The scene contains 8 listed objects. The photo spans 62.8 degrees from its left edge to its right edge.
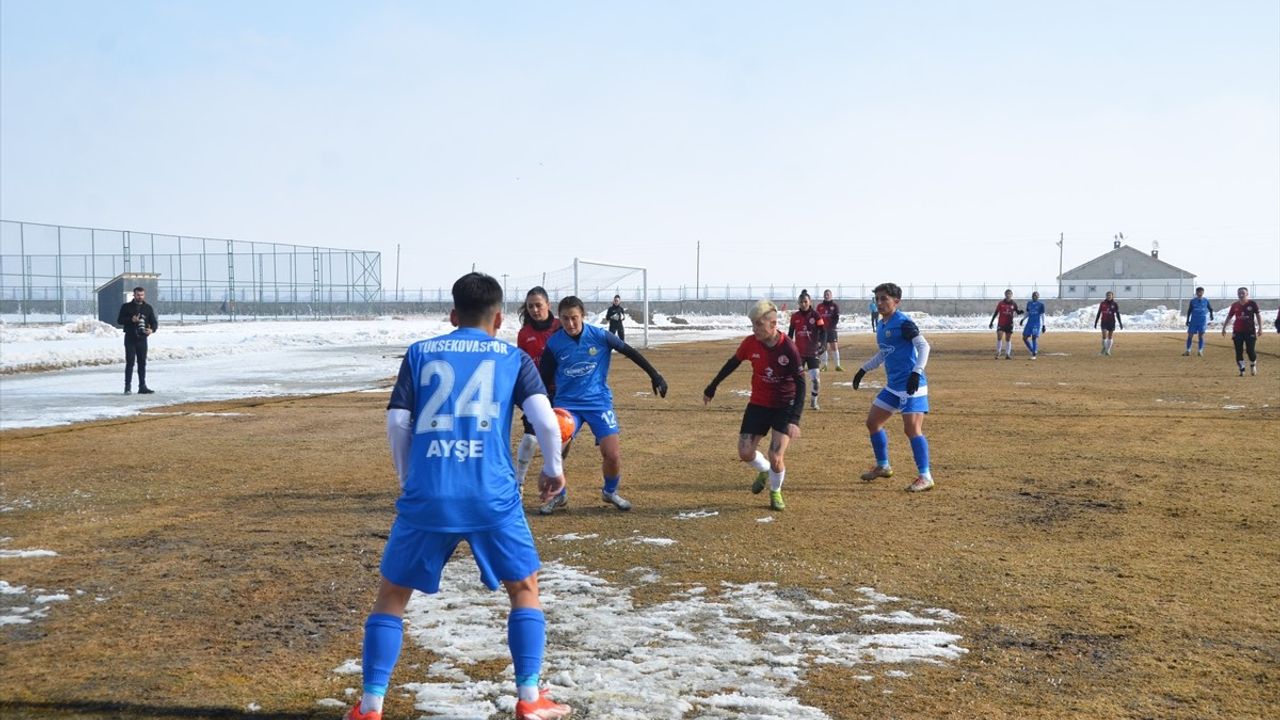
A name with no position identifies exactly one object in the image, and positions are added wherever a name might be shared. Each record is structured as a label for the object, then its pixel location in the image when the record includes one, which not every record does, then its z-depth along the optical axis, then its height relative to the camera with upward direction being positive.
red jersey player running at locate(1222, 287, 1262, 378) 21.80 -0.34
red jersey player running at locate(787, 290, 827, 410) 17.98 -0.42
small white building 90.00 +2.89
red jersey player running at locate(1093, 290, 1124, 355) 30.12 -0.30
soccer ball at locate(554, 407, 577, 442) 5.45 -0.65
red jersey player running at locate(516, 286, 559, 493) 9.09 -0.24
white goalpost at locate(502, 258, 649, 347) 36.81 +0.82
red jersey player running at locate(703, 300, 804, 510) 8.70 -0.78
